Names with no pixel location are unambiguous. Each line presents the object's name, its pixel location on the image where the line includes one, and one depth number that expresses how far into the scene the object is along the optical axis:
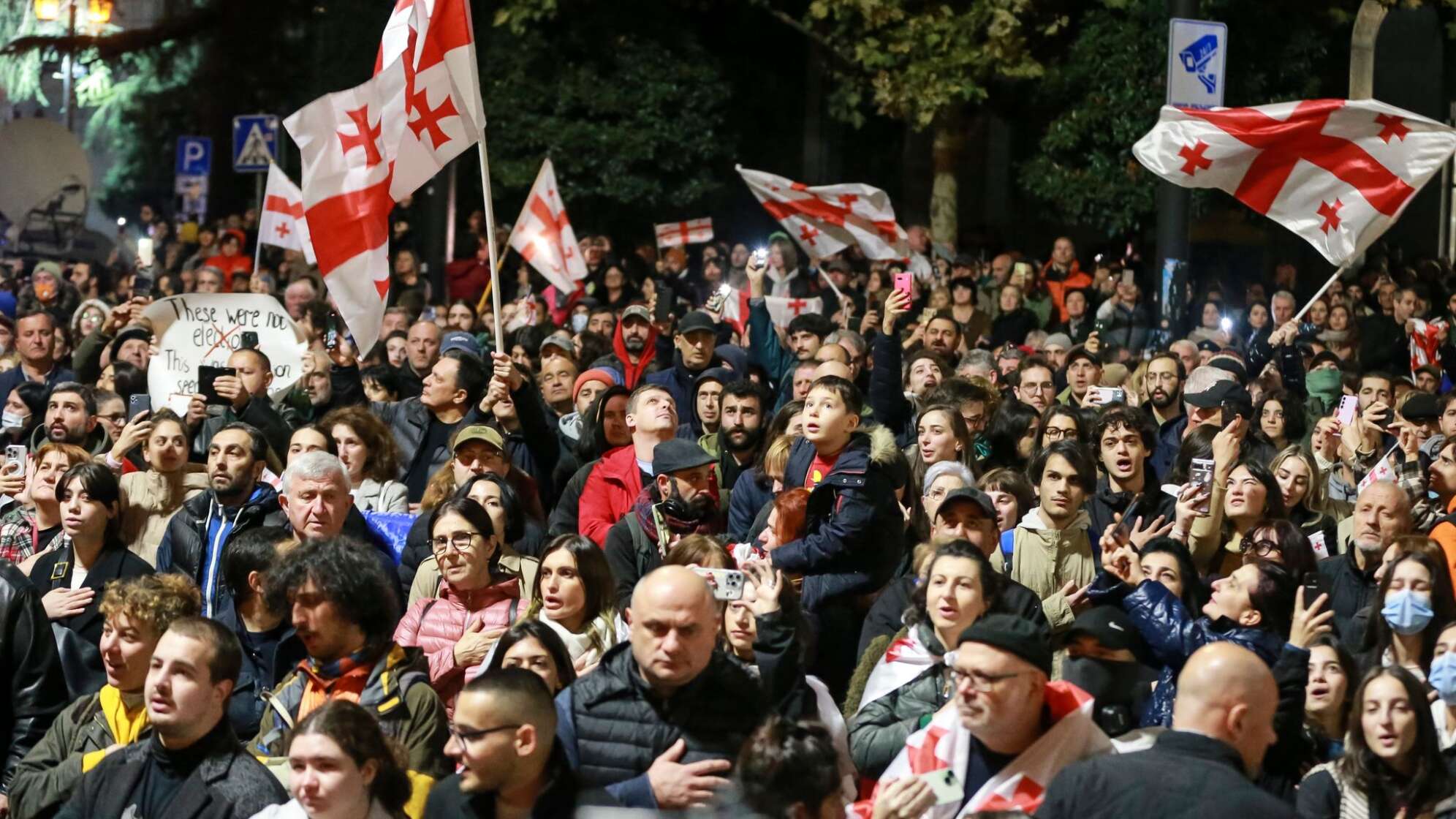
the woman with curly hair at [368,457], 18.49
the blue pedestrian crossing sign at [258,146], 39.33
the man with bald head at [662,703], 10.68
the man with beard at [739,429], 19.29
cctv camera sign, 26.84
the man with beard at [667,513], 15.99
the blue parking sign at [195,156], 46.30
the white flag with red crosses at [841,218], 30.90
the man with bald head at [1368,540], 16.64
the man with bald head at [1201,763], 9.49
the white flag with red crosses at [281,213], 33.14
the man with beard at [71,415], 20.15
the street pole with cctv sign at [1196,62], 26.76
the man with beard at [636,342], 25.07
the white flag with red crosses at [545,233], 30.88
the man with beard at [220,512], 16.11
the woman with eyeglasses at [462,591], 14.29
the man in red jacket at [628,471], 18.06
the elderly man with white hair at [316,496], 15.31
